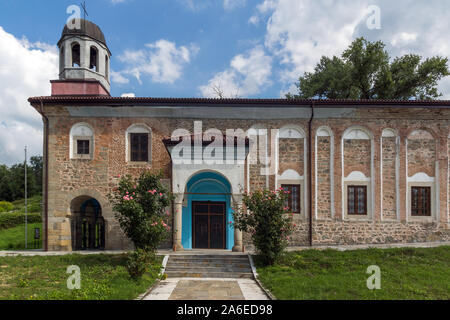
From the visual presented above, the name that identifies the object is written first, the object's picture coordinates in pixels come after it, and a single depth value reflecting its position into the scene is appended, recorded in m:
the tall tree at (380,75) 19.45
